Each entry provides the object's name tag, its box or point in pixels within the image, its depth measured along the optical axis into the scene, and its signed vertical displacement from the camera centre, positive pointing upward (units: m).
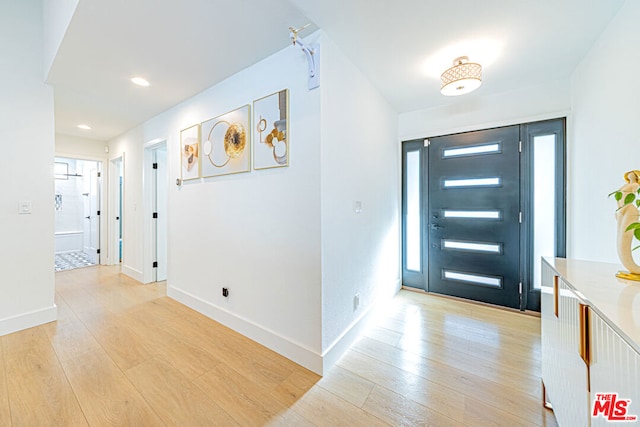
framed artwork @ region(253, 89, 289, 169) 1.85 +0.66
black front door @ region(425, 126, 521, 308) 2.63 -0.04
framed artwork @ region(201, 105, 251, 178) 2.13 +0.67
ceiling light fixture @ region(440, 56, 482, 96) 1.92 +1.11
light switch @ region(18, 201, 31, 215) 2.34 +0.06
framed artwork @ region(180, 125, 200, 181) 2.63 +0.69
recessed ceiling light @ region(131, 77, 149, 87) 2.37 +1.33
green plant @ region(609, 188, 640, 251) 0.93 +0.05
